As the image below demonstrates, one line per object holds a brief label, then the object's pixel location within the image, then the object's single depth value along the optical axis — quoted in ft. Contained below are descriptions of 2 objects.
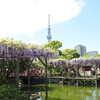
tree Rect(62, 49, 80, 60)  89.55
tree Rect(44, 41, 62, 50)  88.23
